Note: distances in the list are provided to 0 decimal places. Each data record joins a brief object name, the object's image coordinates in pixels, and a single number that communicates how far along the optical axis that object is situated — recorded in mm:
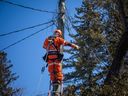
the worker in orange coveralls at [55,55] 10422
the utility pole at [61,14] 11236
